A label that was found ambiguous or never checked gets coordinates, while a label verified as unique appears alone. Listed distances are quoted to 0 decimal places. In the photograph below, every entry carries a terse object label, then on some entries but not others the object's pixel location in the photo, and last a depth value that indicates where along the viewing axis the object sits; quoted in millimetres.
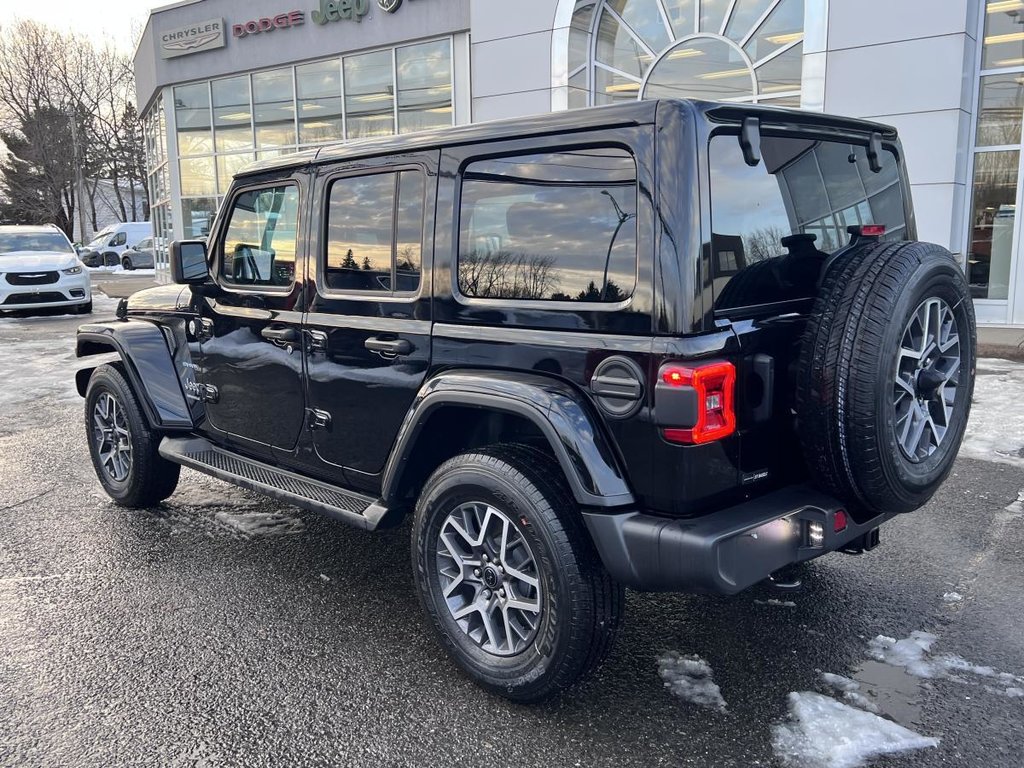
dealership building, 10758
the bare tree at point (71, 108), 45500
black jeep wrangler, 2582
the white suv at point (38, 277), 15188
